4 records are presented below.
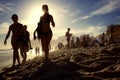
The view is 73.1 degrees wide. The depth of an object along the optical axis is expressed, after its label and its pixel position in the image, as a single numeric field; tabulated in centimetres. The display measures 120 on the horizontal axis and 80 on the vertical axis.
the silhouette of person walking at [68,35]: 822
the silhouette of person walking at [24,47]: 333
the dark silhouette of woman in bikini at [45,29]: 280
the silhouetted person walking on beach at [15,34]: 308
